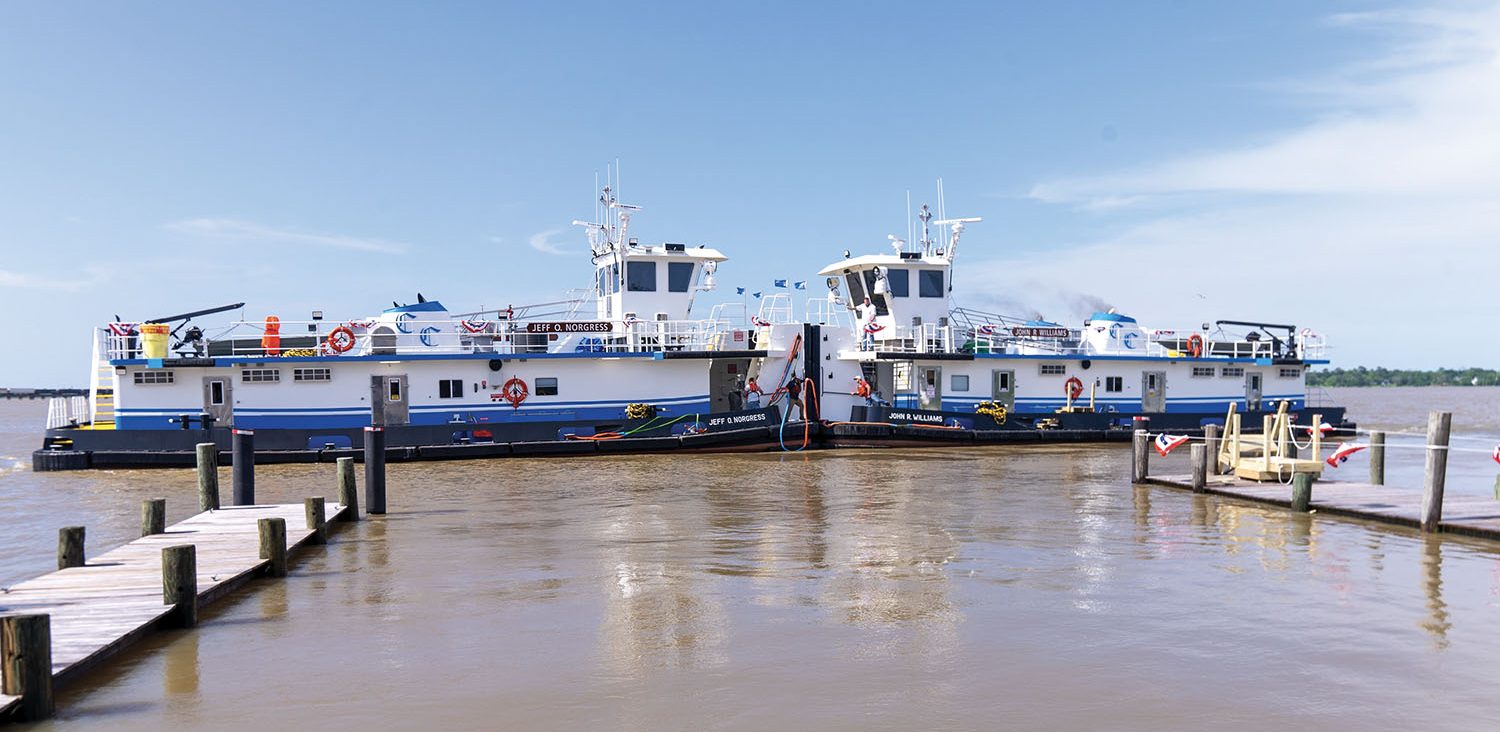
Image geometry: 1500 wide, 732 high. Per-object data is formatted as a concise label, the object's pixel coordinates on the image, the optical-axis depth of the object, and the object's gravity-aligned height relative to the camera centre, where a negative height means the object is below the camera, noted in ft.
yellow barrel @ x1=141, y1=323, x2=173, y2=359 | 82.74 +3.97
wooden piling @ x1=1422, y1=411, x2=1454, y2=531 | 41.32 -4.14
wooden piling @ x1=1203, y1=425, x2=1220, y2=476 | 60.18 -4.21
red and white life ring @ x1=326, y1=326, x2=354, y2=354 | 86.79 +3.74
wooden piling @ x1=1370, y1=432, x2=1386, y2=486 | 57.57 -5.13
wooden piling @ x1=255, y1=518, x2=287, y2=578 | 36.24 -5.17
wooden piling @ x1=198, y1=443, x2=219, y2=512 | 48.19 -3.91
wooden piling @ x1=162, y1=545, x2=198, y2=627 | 29.19 -5.11
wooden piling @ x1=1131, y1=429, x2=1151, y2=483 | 62.49 -5.09
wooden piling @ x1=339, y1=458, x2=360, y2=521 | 49.44 -4.70
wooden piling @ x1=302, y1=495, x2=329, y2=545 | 42.93 -5.13
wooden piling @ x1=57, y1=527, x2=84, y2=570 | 35.35 -4.99
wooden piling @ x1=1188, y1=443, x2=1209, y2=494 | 56.95 -5.46
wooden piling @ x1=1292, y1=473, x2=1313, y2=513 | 49.47 -5.85
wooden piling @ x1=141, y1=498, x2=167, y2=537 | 41.78 -4.83
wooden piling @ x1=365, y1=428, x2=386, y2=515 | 49.75 -3.90
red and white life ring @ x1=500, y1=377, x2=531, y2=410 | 89.45 -0.66
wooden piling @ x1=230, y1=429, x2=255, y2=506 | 49.93 -3.77
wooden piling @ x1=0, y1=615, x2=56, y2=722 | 21.29 -5.24
